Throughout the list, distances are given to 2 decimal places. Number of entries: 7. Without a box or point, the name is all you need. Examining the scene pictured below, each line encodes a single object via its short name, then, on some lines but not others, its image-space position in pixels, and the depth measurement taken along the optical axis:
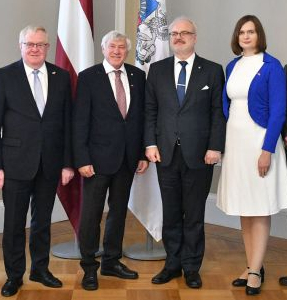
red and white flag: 4.11
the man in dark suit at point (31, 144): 3.17
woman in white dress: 3.25
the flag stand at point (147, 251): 4.10
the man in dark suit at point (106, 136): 3.36
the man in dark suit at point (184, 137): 3.35
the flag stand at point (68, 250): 4.09
